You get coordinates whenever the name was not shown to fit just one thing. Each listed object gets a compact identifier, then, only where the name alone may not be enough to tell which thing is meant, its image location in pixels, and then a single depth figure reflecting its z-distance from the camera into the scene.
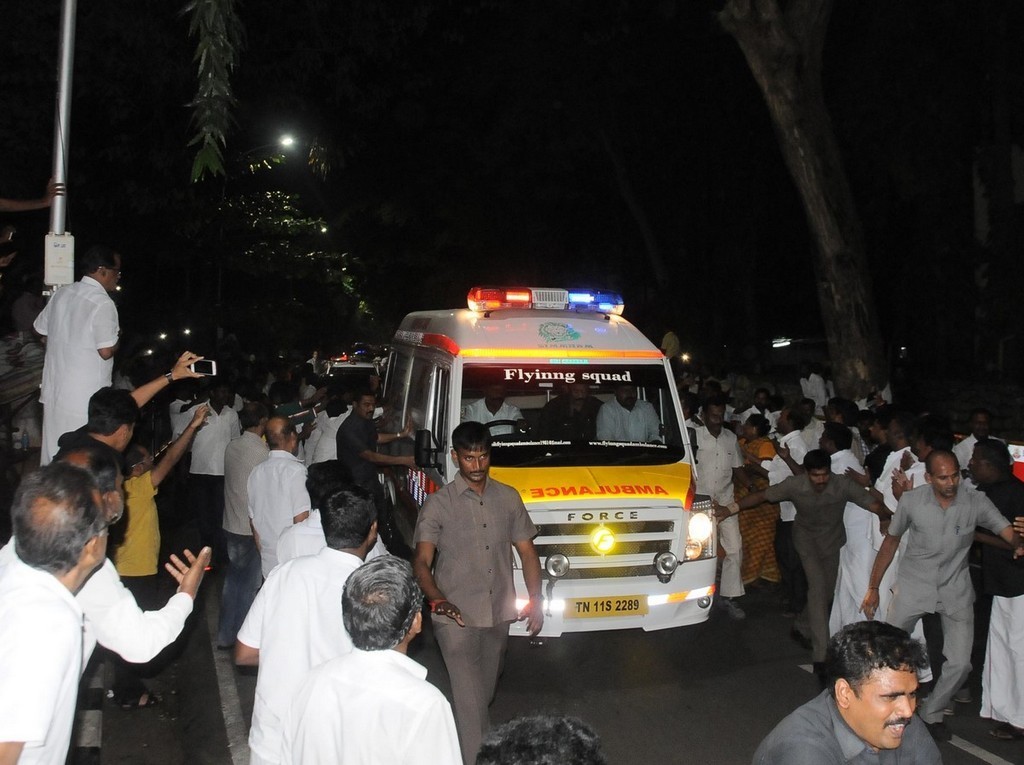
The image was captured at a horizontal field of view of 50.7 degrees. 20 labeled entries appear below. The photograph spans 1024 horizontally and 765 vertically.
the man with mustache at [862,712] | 3.13
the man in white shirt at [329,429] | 11.11
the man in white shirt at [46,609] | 2.72
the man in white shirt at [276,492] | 6.81
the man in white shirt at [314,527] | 5.27
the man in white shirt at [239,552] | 8.15
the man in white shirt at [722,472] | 9.62
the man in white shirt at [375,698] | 3.01
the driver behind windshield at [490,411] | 8.26
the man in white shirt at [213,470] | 10.22
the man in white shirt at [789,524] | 9.28
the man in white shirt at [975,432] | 10.06
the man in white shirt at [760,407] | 13.70
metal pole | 7.84
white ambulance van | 7.44
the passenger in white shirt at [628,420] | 8.42
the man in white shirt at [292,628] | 4.08
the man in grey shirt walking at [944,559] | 6.61
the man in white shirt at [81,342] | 6.23
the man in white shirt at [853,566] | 7.93
